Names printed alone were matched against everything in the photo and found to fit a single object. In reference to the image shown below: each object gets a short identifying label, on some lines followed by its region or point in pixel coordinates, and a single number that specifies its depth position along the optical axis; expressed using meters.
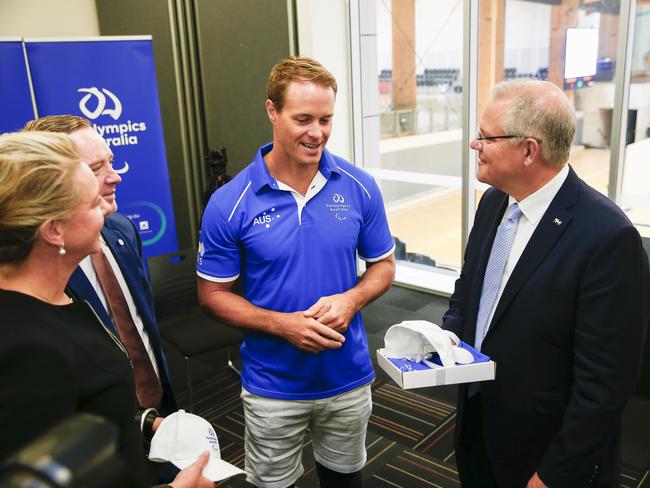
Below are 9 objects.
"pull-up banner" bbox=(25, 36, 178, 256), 3.75
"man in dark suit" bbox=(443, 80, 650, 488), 1.31
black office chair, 3.06
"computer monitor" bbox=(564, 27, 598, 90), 3.92
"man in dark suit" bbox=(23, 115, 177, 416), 1.59
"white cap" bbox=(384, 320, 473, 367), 1.47
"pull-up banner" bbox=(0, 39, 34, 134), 3.54
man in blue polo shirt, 1.71
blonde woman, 0.87
